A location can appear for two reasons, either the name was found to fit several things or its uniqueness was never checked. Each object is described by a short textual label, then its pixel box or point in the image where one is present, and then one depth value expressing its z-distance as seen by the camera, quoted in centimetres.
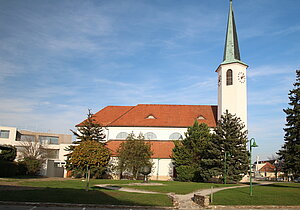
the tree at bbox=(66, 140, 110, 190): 2028
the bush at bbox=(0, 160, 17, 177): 3201
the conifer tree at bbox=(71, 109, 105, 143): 3944
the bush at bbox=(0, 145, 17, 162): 3472
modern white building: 4899
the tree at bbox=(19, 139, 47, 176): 4034
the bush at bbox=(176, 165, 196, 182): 3650
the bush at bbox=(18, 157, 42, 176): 3976
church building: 4291
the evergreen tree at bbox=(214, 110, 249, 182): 3294
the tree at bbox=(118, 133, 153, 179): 3644
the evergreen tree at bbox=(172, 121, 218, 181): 3647
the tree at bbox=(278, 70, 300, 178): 2695
